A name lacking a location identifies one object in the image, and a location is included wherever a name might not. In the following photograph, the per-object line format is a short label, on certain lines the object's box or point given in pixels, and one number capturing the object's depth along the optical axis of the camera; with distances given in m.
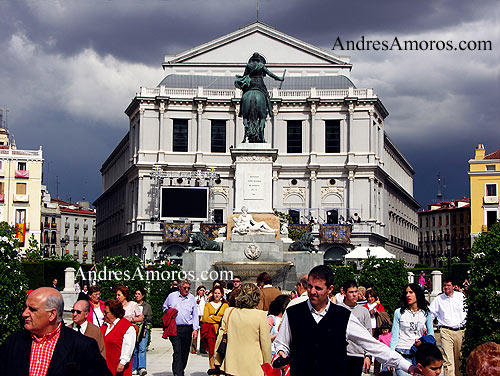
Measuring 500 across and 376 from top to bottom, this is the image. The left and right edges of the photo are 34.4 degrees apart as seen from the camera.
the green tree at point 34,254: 59.22
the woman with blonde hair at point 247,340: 8.90
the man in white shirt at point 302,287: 10.38
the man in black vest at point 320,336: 6.68
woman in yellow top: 12.58
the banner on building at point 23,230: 81.03
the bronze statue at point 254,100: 25.61
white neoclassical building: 80.12
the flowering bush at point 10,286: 9.40
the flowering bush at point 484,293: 10.88
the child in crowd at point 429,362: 6.53
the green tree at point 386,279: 23.66
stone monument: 23.30
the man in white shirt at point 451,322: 13.17
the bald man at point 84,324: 8.71
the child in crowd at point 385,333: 13.00
